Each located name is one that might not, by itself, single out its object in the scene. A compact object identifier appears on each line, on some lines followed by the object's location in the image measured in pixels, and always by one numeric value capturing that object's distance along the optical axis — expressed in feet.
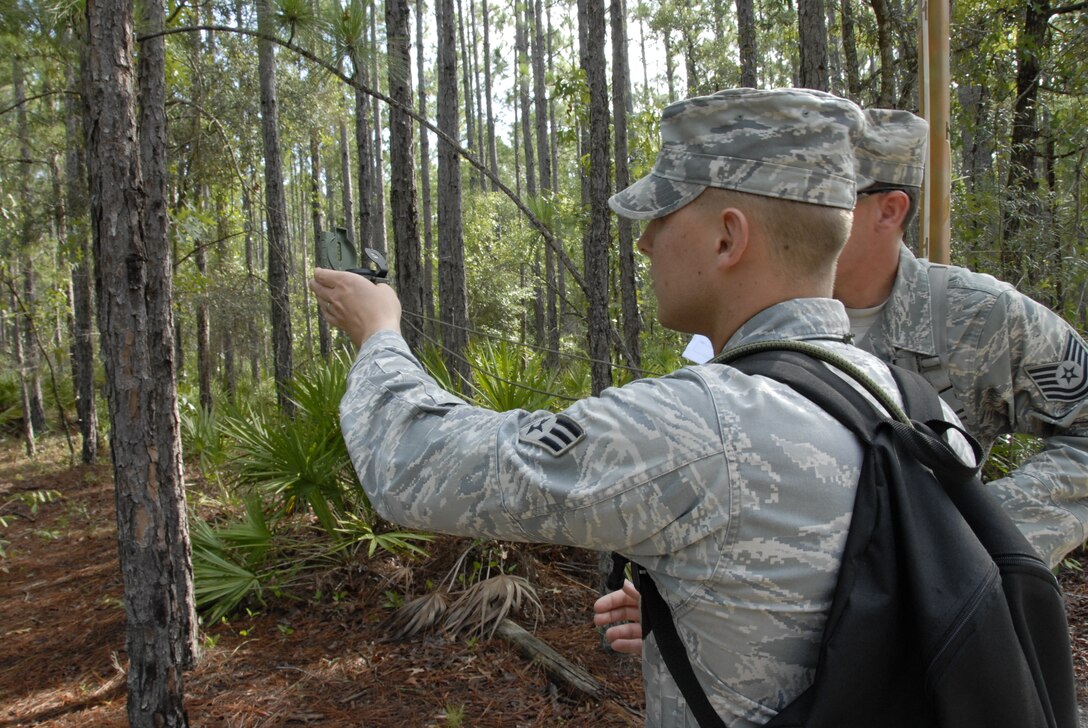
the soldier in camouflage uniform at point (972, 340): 5.89
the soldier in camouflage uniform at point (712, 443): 3.36
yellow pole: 9.77
